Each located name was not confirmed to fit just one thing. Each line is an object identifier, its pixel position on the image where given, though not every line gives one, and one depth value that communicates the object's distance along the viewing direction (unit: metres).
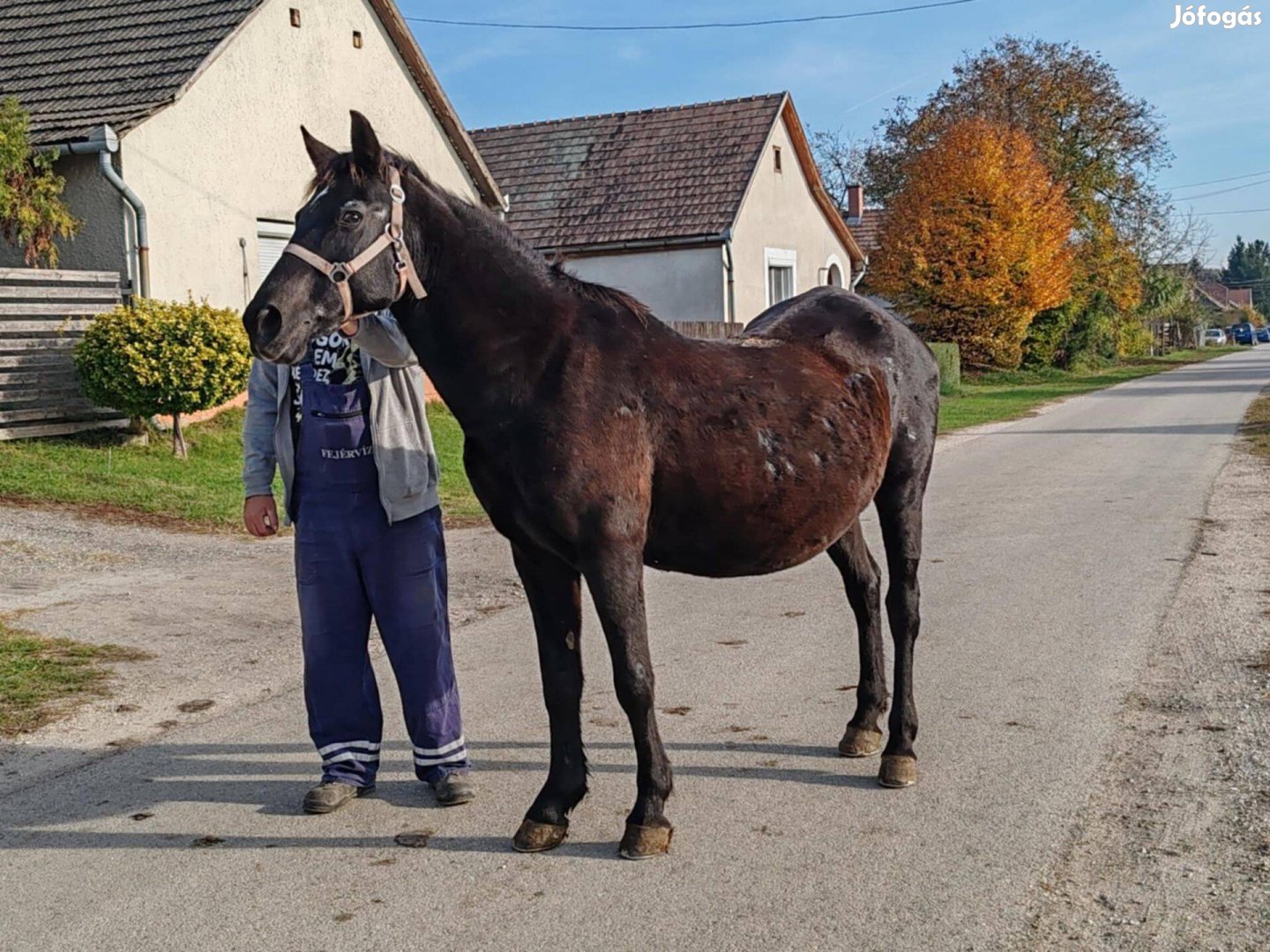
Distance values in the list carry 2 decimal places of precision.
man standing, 4.65
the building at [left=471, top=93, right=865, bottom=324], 27.58
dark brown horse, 3.95
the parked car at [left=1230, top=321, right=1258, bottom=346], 100.38
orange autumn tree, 37.12
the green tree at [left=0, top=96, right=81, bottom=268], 13.54
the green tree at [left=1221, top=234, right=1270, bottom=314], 160.50
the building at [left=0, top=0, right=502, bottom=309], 15.00
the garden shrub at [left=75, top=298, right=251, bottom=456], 12.84
